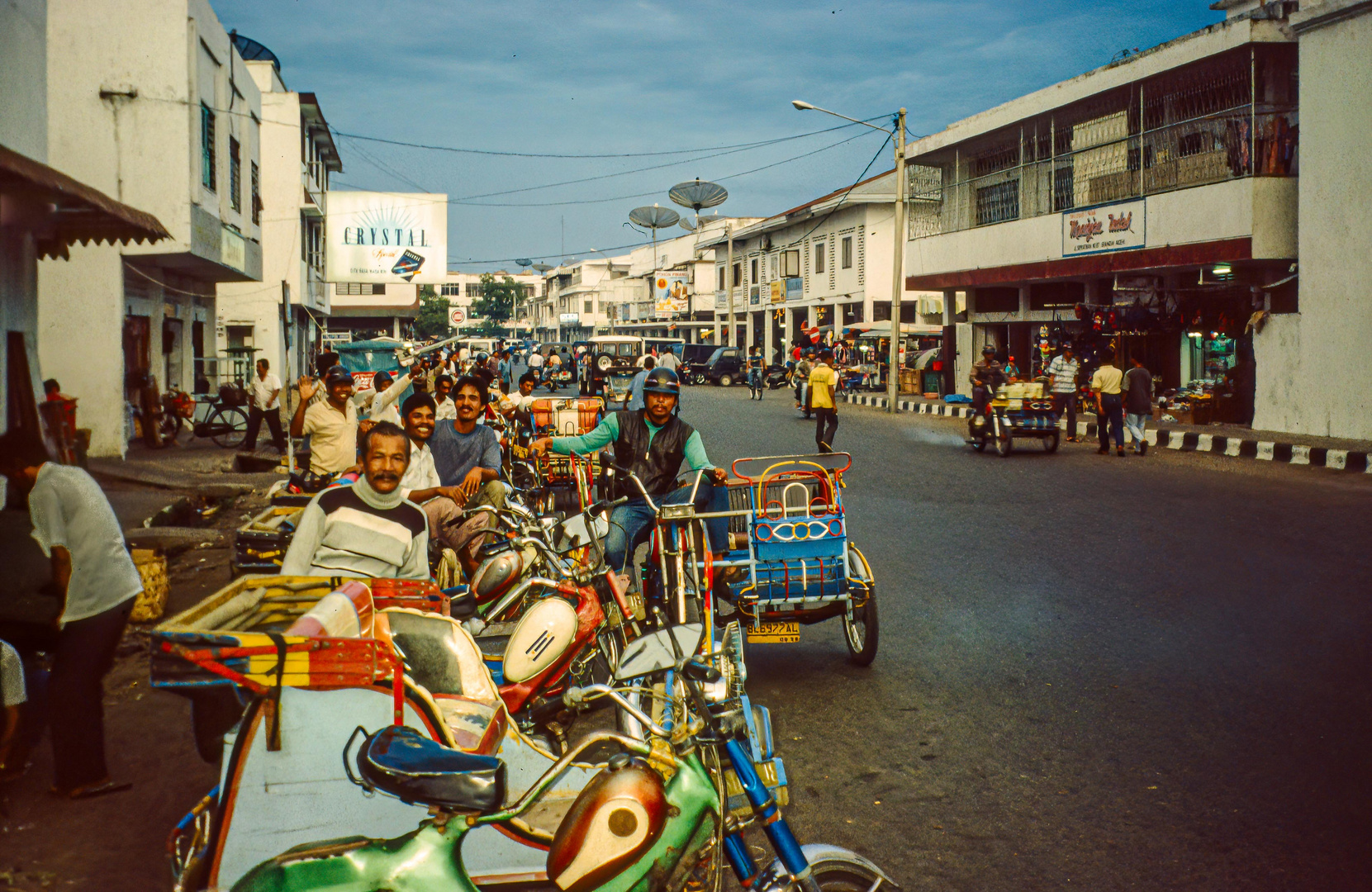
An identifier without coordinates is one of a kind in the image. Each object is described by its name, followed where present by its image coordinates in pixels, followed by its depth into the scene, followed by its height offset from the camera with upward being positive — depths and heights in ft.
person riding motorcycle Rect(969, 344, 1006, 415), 58.90 +0.74
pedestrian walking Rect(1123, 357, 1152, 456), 55.31 -0.43
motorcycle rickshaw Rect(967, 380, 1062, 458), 56.65 -1.27
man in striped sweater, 14.11 -1.69
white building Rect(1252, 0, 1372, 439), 57.47 +8.59
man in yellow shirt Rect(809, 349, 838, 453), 58.70 -0.13
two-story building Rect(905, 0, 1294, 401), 64.75 +13.09
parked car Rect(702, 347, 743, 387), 159.53 +4.04
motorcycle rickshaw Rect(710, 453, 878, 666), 18.40 -2.94
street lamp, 92.99 +11.69
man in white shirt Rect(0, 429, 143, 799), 14.56 -2.78
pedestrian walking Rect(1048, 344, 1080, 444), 63.77 +0.65
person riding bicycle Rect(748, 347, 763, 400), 118.11 +1.73
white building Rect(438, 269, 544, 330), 438.81 +44.31
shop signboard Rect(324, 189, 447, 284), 149.18 +22.18
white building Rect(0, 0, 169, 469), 34.40 +5.80
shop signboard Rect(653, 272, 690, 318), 225.97 +21.11
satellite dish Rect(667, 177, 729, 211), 199.52 +36.76
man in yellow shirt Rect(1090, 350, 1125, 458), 54.63 -0.37
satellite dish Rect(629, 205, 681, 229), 230.89 +37.56
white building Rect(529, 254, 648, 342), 306.96 +29.94
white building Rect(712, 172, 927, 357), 141.90 +18.84
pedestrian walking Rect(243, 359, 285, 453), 60.44 -0.08
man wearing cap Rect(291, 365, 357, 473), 29.68 -0.83
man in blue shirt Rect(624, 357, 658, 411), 49.07 +0.10
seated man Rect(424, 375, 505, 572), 24.21 -1.18
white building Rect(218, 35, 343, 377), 102.53 +17.91
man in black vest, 21.24 -1.04
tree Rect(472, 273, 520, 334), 368.89 +32.54
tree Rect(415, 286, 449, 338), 305.73 +22.37
